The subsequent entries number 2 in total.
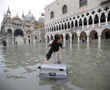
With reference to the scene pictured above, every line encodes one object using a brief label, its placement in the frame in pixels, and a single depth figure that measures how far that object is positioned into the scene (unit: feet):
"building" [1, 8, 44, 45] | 149.51
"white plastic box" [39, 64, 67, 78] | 9.21
